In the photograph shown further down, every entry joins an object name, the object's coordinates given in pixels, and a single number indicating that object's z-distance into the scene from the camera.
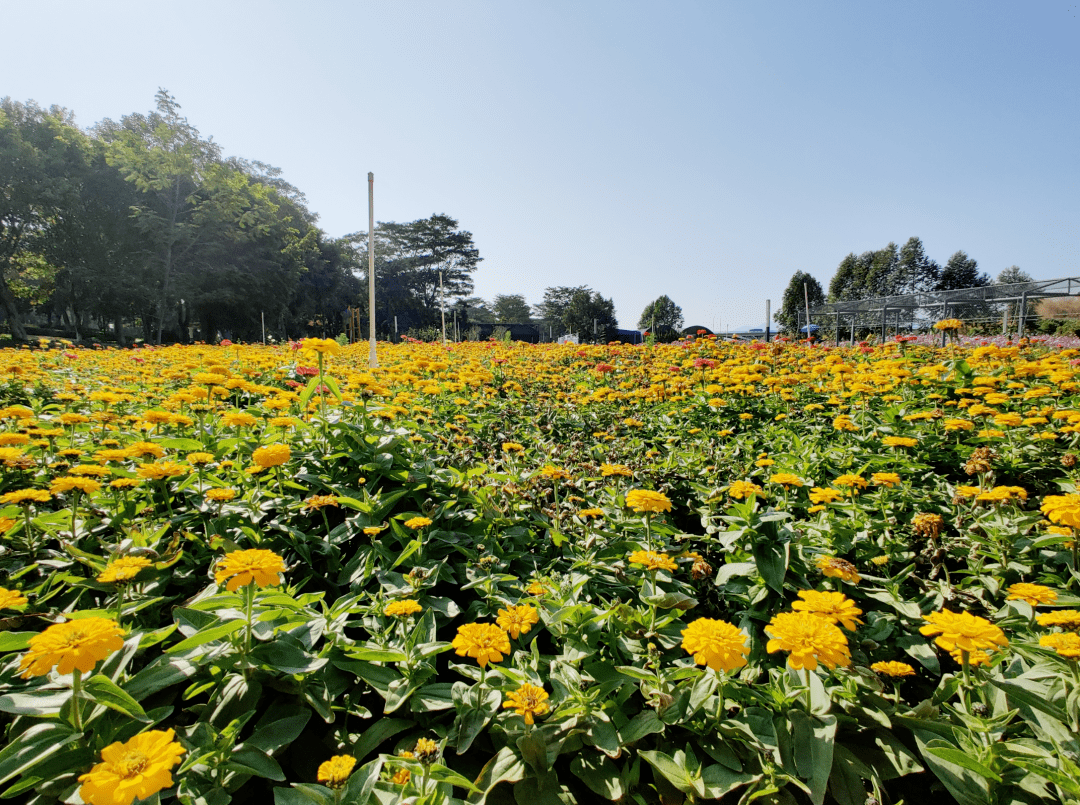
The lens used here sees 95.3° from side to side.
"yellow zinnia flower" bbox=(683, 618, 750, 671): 1.14
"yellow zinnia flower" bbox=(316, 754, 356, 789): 0.94
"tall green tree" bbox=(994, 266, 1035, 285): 45.12
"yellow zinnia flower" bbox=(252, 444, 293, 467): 1.76
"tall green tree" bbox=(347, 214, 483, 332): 46.34
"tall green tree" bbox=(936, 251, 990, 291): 41.19
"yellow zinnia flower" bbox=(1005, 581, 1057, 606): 1.40
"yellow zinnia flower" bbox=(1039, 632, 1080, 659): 1.11
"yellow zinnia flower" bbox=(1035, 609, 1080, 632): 1.23
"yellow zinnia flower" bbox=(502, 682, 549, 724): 1.13
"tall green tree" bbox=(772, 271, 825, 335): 36.72
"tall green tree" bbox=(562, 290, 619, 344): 38.31
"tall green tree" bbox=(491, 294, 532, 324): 73.38
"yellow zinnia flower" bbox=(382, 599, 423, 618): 1.35
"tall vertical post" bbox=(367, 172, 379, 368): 5.83
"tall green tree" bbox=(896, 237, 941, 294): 41.59
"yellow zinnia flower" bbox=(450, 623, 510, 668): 1.18
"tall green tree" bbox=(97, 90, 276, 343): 23.94
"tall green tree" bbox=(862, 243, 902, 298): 41.25
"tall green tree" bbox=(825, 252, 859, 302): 42.59
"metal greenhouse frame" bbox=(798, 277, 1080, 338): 12.33
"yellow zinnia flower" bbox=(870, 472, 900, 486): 2.01
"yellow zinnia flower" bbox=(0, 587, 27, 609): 1.15
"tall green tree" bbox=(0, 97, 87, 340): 22.03
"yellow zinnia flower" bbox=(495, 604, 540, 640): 1.28
